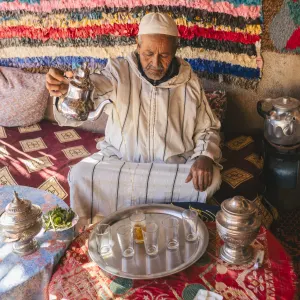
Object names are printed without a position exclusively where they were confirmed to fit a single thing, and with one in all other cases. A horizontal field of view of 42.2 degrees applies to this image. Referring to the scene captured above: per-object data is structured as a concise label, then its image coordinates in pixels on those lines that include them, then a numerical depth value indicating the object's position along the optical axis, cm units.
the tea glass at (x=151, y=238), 152
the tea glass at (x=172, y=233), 158
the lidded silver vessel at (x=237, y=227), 141
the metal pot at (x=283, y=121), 239
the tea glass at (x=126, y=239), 155
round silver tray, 144
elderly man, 203
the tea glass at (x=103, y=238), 158
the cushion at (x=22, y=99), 311
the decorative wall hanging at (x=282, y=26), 263
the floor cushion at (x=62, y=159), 235
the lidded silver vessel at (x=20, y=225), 156
